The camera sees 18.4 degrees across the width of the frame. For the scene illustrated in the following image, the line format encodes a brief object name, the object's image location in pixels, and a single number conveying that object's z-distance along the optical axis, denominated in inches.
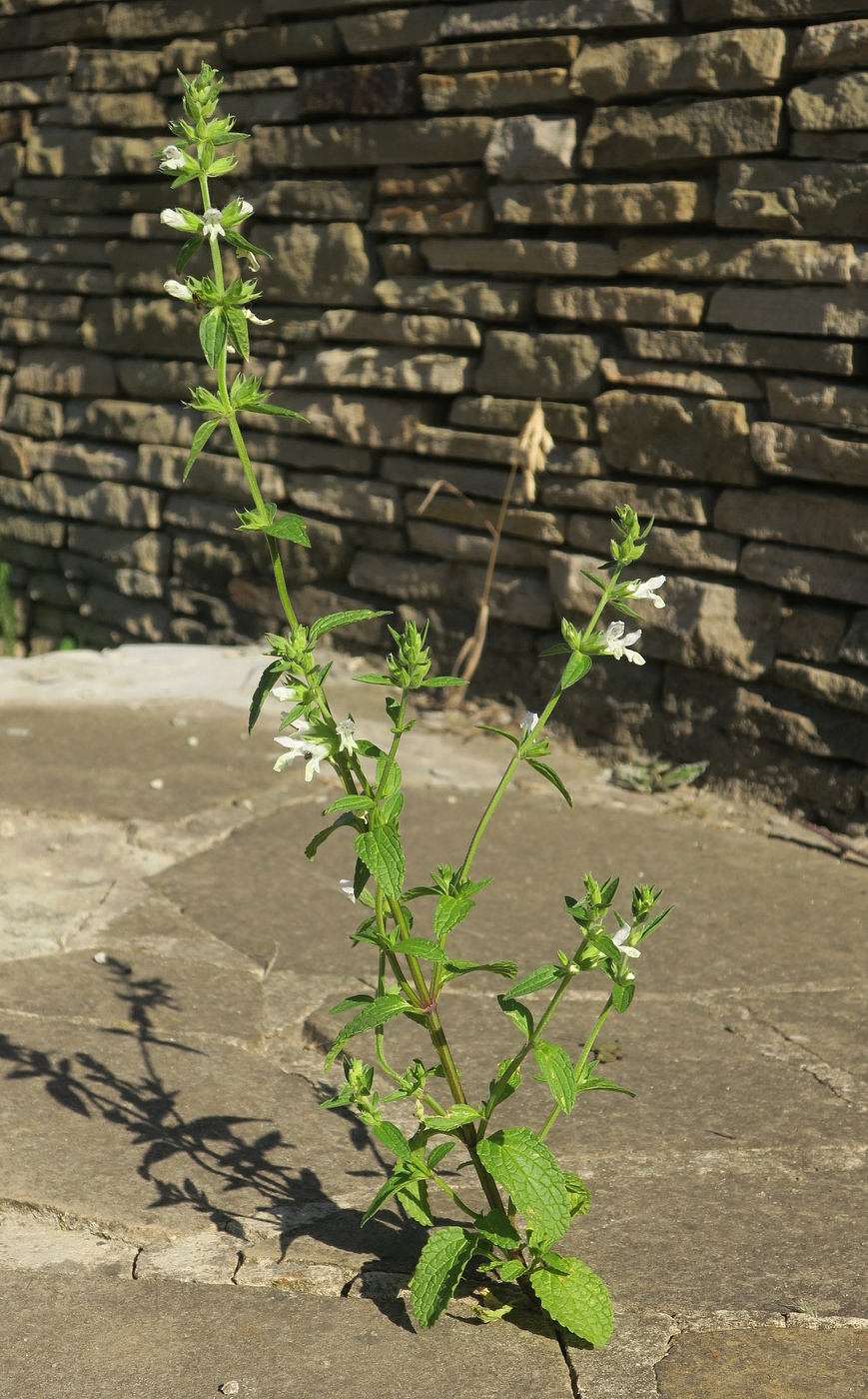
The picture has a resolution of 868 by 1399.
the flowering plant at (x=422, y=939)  31.0
